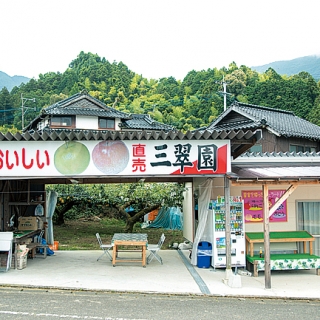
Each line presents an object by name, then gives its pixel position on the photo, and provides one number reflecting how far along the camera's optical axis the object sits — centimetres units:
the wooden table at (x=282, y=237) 954
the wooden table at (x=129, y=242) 995
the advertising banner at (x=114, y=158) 796
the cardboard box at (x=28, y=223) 1184
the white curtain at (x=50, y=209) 1272
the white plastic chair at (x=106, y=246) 1013
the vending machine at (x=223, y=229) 946
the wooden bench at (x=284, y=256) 912
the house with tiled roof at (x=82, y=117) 2879
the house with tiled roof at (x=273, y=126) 1947
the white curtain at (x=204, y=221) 997
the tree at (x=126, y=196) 1532
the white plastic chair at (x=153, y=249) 1030
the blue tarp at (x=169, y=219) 1916
